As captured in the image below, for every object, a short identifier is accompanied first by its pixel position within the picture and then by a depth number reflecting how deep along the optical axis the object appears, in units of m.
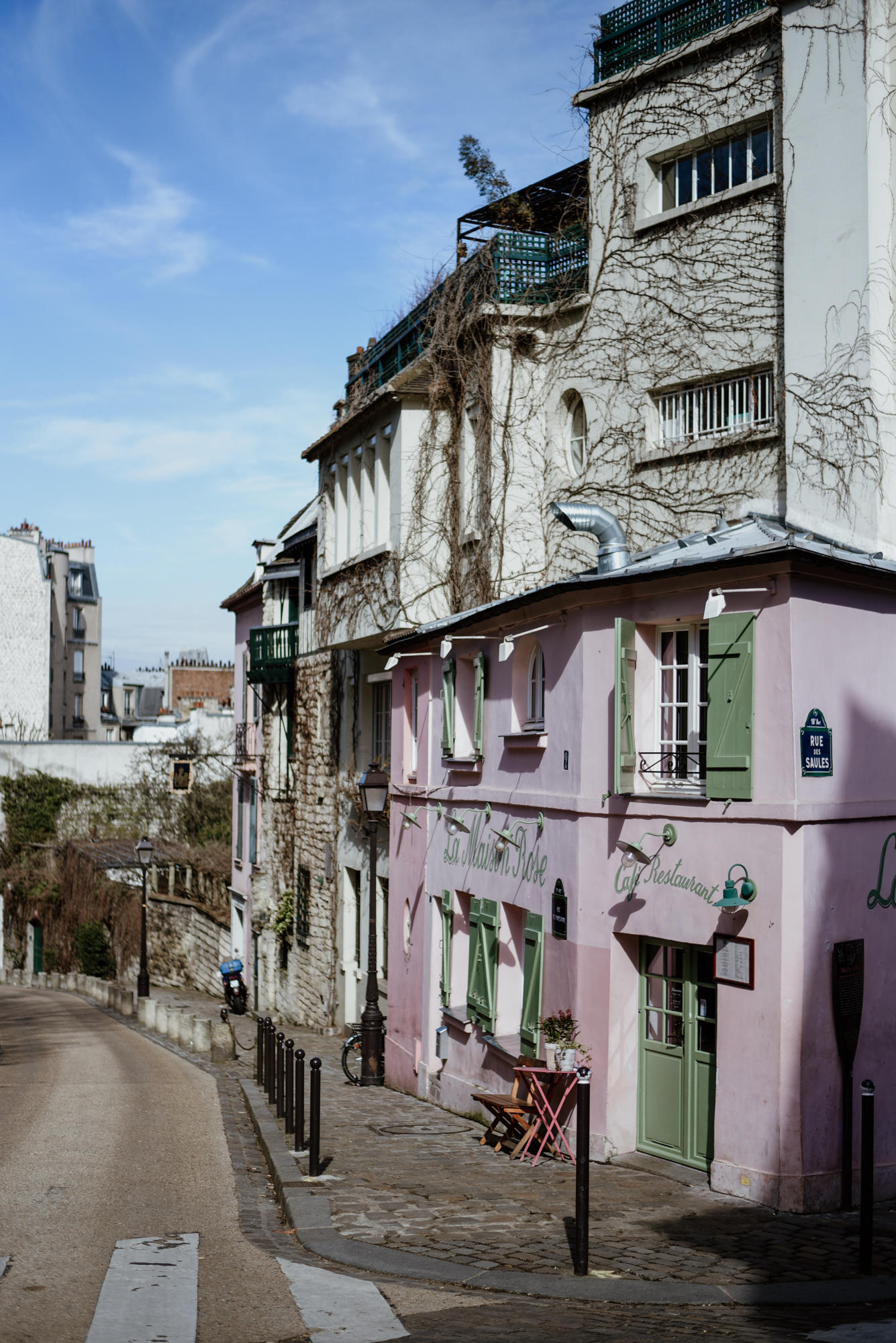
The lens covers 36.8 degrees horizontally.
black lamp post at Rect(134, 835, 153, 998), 28.55
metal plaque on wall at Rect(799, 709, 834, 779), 9.76
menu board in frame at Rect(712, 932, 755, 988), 9.77
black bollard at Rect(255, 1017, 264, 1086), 16.82
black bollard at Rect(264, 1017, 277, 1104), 14.96
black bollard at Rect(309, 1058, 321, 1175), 10.32
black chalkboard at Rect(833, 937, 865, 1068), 9.66
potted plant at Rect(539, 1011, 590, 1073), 11.06
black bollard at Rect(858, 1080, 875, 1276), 7.96
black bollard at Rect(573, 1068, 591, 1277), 7.75
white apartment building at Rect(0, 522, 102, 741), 57.38
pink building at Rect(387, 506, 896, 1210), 9.62
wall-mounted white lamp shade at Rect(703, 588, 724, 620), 9.84
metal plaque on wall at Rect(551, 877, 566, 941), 11.87
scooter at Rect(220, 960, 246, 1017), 29.41
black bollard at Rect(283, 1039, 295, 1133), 12.38
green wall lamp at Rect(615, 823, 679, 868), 10.58
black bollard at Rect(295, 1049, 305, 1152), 11.41
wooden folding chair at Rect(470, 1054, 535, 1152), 11.57
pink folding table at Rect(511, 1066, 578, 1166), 11.20
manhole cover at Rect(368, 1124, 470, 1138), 12.99
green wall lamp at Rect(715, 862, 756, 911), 9.73
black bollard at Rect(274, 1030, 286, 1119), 13.53
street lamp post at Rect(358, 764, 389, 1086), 17.33
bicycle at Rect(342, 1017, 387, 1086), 17.97
